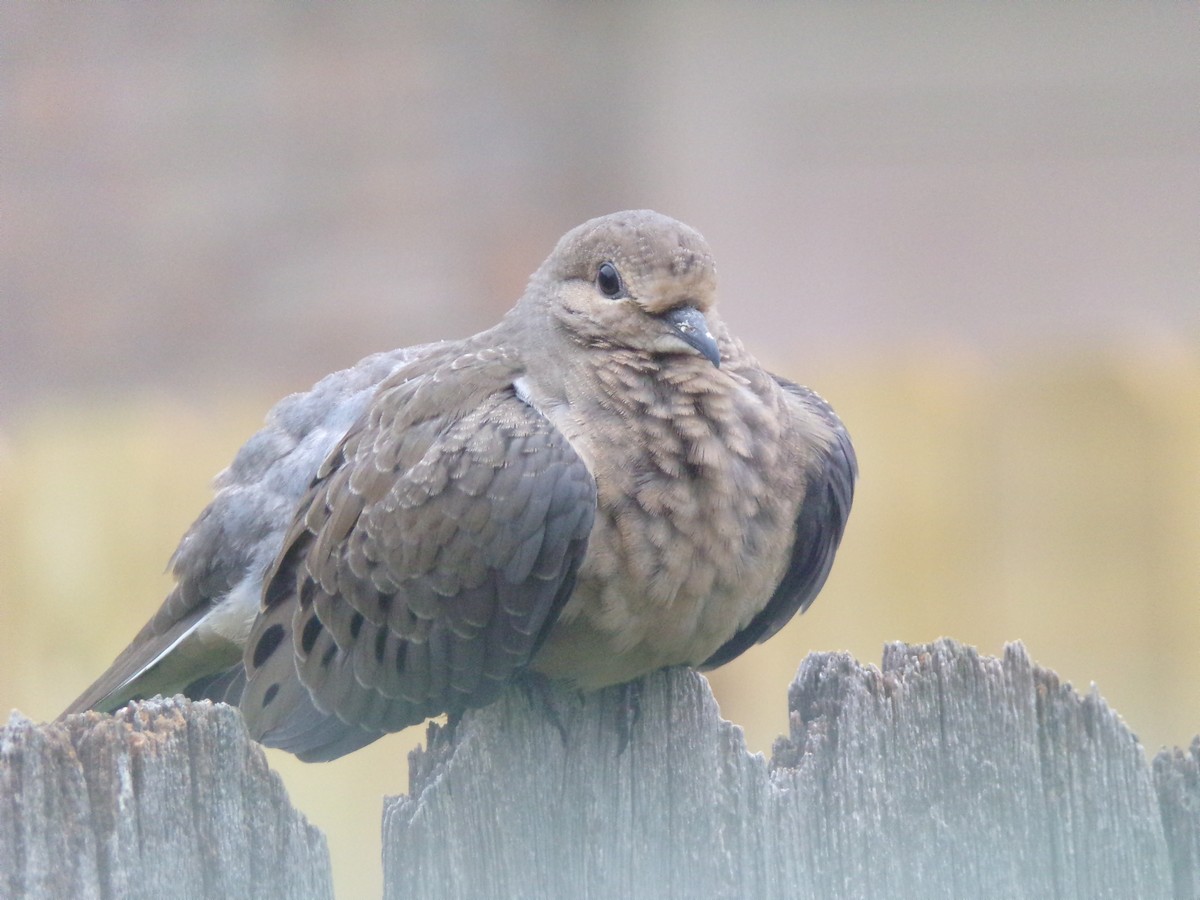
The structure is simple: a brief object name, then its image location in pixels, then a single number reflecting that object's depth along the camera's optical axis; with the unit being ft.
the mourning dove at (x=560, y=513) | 19.33
